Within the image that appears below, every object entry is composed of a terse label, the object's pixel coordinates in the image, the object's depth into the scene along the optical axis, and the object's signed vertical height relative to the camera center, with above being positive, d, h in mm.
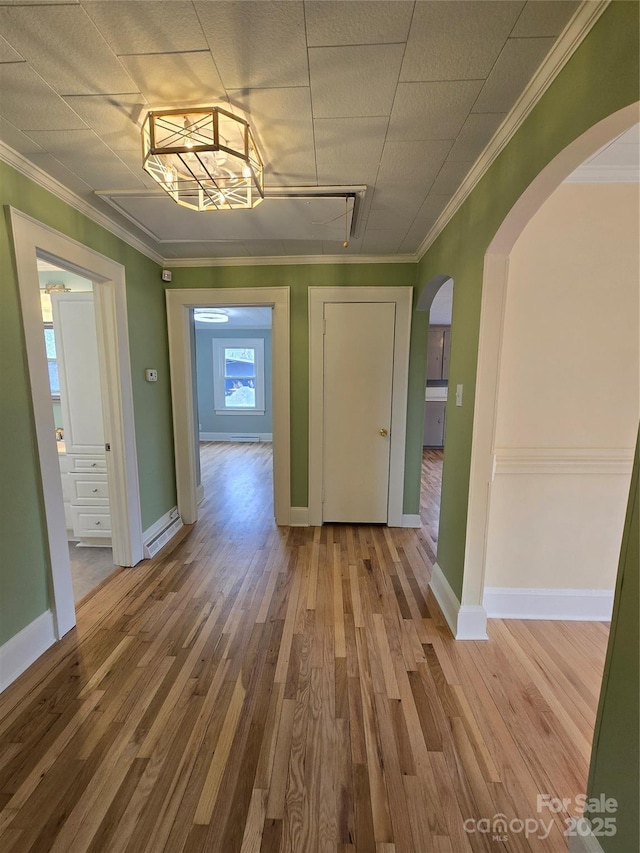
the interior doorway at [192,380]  2914 +33
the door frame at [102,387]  1639 -54
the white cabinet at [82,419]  2551 -296
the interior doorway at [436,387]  5906 -43
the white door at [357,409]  2934 -225
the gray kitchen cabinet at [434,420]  6457 -687
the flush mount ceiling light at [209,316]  5488 +1137
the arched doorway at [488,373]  1273 +61
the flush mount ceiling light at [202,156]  1234 +910
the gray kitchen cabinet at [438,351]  6262 +633
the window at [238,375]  6934 +176
